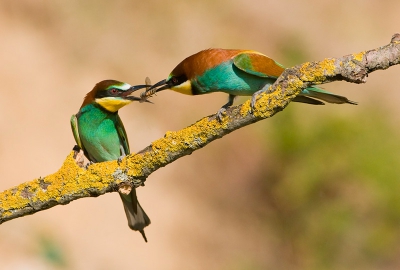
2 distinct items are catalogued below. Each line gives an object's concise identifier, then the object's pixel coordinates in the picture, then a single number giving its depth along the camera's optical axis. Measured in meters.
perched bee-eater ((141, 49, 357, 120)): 5.42
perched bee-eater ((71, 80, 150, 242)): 5.95
